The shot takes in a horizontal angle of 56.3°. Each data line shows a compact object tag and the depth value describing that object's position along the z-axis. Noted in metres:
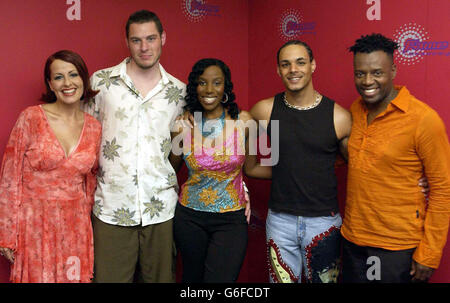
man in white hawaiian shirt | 2.11
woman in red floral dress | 1.97
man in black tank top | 2.03
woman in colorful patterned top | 2.10
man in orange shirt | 1.74
